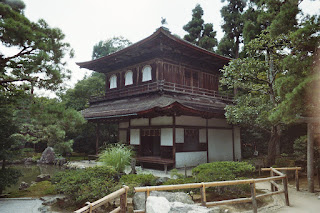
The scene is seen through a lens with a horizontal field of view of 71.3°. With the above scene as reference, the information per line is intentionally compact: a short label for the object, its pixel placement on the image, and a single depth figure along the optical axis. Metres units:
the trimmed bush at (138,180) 6.77
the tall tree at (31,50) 5.48
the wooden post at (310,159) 7.14
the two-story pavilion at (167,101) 11.48
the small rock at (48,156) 17.16
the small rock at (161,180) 7.55
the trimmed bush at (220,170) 6.64
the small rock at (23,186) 8.60
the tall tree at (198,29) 23.89
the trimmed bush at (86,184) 5.75
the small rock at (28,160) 18.15
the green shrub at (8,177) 6.72
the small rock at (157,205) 3.70
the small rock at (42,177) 9.89
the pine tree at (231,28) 19.92
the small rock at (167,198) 4.33
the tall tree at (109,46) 36.30
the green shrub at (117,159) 8.75
